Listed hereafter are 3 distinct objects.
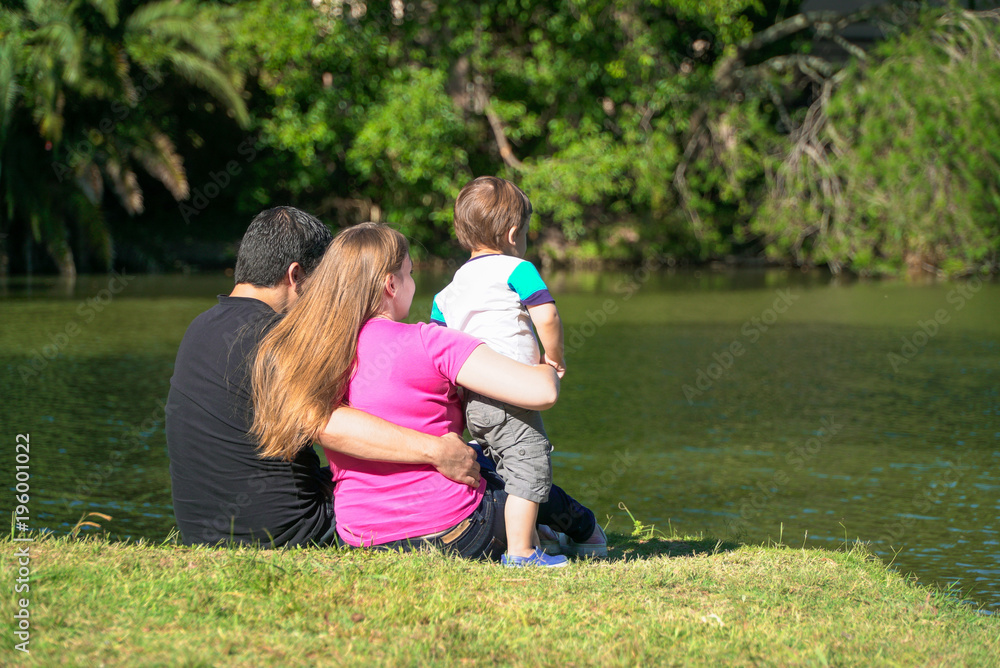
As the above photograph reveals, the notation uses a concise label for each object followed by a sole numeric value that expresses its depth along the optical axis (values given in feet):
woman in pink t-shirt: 23.15
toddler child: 25.62
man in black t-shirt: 23.57
